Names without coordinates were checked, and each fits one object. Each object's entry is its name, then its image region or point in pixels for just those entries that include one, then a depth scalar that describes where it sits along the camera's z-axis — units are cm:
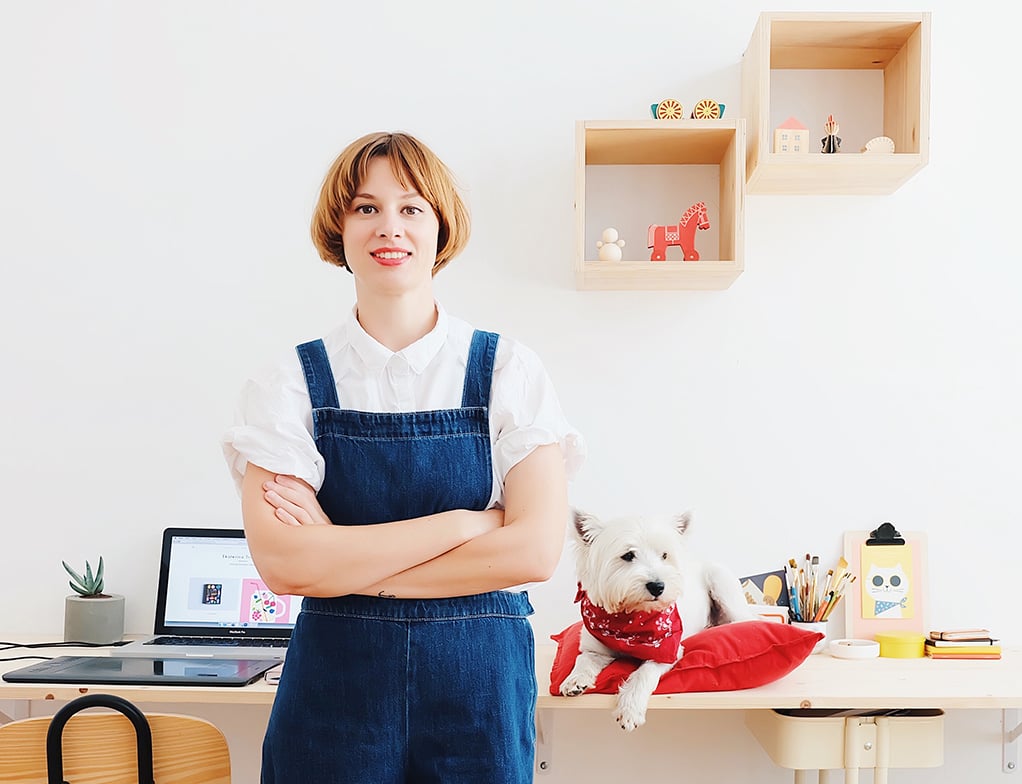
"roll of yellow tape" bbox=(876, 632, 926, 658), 244
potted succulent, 247
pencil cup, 241
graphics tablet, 207
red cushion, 205
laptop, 247
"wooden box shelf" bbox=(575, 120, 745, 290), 240
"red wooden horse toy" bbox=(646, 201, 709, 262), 247
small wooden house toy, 244
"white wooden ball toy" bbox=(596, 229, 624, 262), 245
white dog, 199
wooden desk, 201
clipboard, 255
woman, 141
